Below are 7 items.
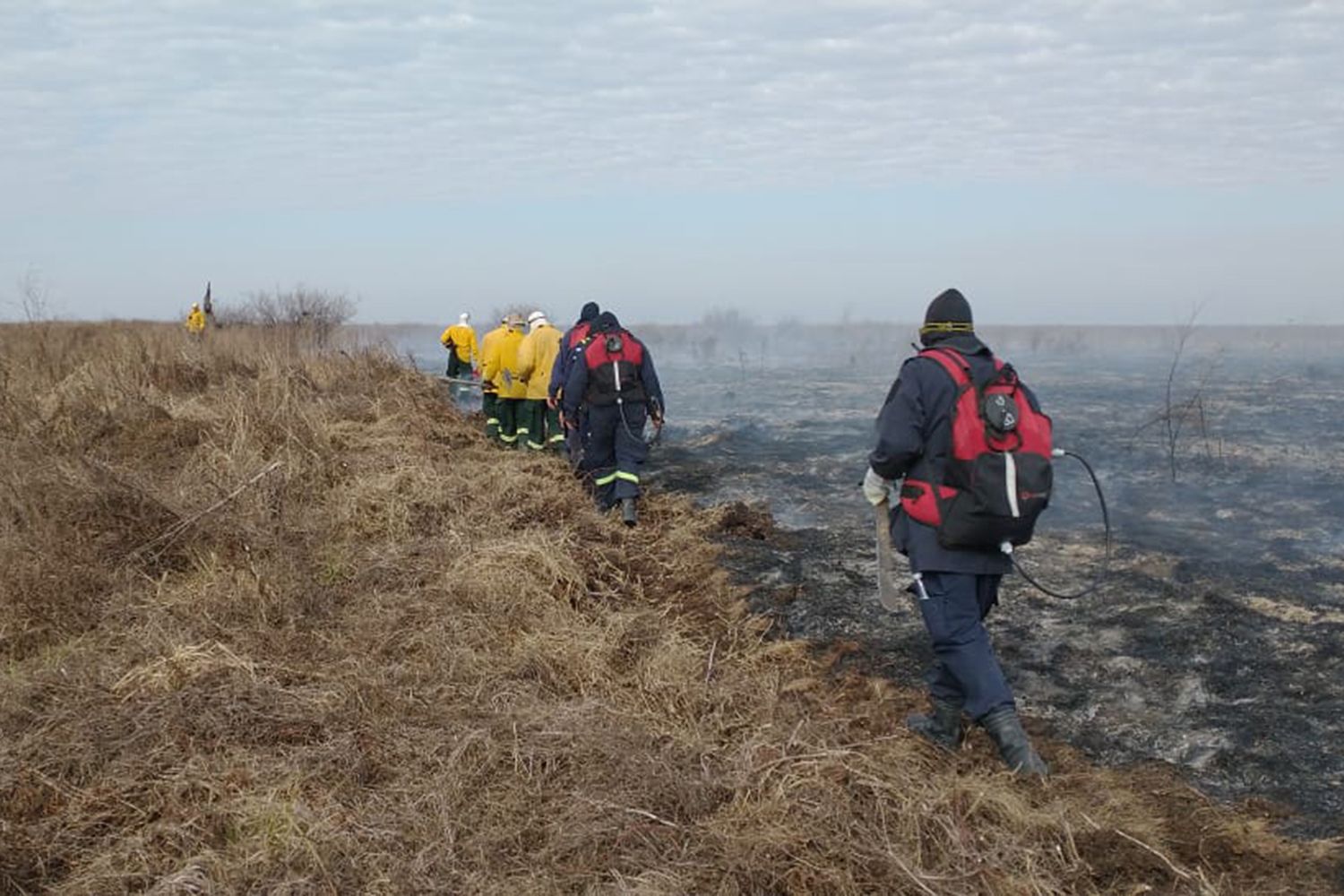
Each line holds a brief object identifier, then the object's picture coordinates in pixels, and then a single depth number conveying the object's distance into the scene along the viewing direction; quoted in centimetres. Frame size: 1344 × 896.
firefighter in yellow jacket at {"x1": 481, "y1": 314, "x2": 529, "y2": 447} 1066
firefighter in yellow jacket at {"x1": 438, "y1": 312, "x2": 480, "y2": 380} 1523
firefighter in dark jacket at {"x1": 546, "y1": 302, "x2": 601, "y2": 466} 871
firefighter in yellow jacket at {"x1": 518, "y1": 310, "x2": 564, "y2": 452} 1041
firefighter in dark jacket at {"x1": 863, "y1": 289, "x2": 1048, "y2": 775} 380
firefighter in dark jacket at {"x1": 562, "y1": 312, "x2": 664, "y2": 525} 813
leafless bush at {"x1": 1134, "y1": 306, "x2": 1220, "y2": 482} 1004
